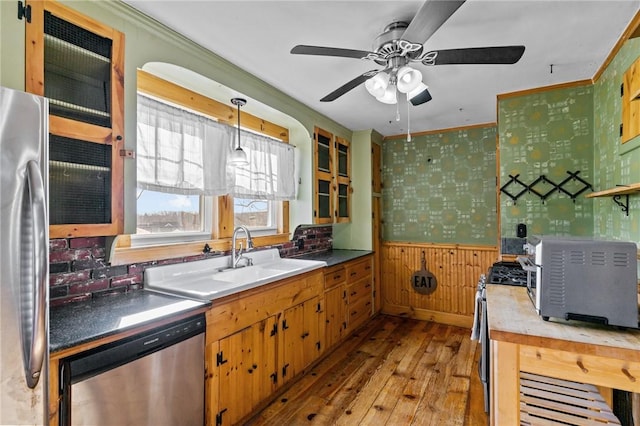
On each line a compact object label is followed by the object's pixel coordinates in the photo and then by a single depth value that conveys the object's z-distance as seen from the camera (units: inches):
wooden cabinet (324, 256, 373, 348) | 122.5
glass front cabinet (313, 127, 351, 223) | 139.7
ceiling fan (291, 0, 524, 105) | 61.5
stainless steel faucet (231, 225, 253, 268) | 98.6
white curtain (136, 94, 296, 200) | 80.9
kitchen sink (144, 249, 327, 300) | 77.5
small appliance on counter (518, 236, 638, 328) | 49.4
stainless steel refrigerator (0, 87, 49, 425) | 39.9
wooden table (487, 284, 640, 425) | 45.1
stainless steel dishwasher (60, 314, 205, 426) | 49.1
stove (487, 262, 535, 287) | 83.1
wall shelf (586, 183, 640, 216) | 63.8
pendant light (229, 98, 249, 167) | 97.2
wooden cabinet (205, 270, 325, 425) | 72.5
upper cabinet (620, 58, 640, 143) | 69.2
